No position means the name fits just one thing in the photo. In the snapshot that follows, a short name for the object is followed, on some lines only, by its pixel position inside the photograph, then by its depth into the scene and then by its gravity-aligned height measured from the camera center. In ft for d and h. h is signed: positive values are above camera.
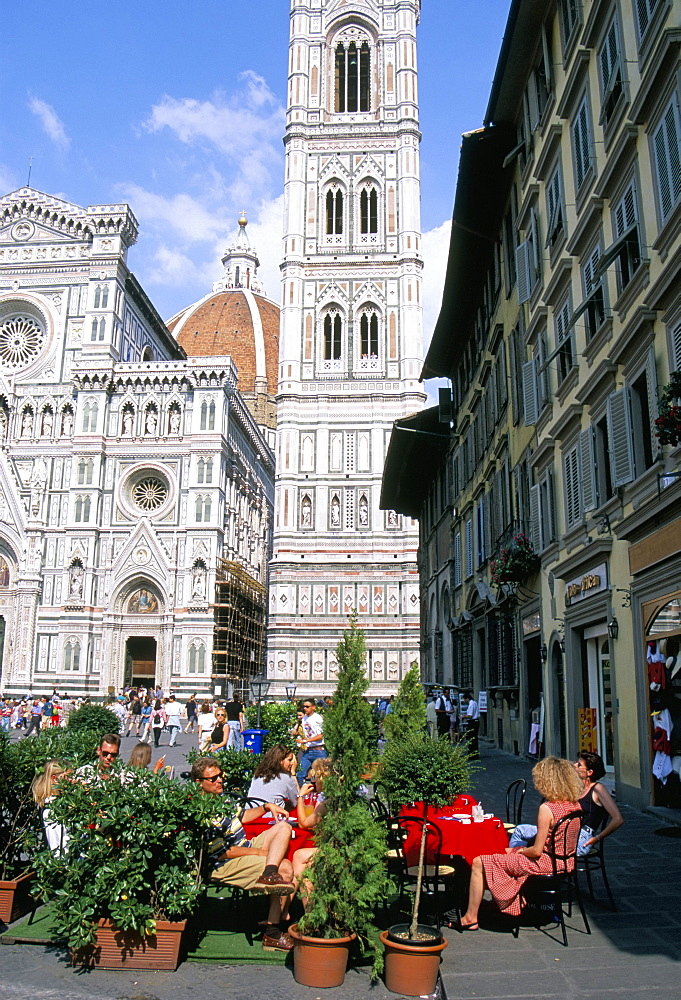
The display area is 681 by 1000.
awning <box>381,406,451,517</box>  102.32 +28.83
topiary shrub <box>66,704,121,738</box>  68.28 -3.43
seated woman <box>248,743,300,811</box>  26.13 -3.10
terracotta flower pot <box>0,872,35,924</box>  22.41 -5.69
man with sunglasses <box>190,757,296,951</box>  20.70 -4.64
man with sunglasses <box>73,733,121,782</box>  20.65 -2.25
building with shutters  34.47 +15.69
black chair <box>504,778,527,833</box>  26.17 -5.51
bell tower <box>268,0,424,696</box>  169.99 +71.90
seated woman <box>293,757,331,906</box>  18.49 -3.79
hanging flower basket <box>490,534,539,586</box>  54.29 +7.39
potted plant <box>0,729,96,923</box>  22.57 -3.91
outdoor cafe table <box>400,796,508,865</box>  22.31 -4.12
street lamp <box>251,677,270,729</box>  78.83 -0.88
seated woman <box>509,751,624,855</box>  23.13 -3.63
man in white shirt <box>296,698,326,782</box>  42.22 -3.46
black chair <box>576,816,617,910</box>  22.18 -4.78
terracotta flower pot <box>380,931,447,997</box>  17.43 -5.75
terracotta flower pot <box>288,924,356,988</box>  17.90 -5.75
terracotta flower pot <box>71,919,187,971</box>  19.43 -6.03
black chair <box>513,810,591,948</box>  20.25 -4.42
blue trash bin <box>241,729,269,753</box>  55.62 -3.92
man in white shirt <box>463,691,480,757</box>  66.61 -3.02
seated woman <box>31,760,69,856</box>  23.08 -3.07
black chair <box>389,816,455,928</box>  20.72 -4.73
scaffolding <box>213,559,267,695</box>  167.94 +10.84
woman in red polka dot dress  20.58 -4.26
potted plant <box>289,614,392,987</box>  17.60 -3.69
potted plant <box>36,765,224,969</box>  18.81 -4.16
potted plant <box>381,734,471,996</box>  23.11 -2.44
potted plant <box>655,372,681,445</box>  28.17 +8.54
